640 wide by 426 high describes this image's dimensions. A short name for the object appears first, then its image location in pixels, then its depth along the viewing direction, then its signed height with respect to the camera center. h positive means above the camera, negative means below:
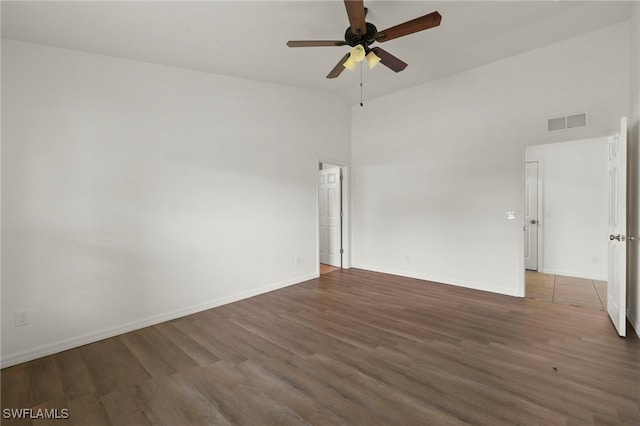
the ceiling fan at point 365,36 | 2.28 +1.43
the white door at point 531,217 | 5.61 -0.27
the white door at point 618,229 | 2.83 -0.28
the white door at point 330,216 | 6.13 -0.20
